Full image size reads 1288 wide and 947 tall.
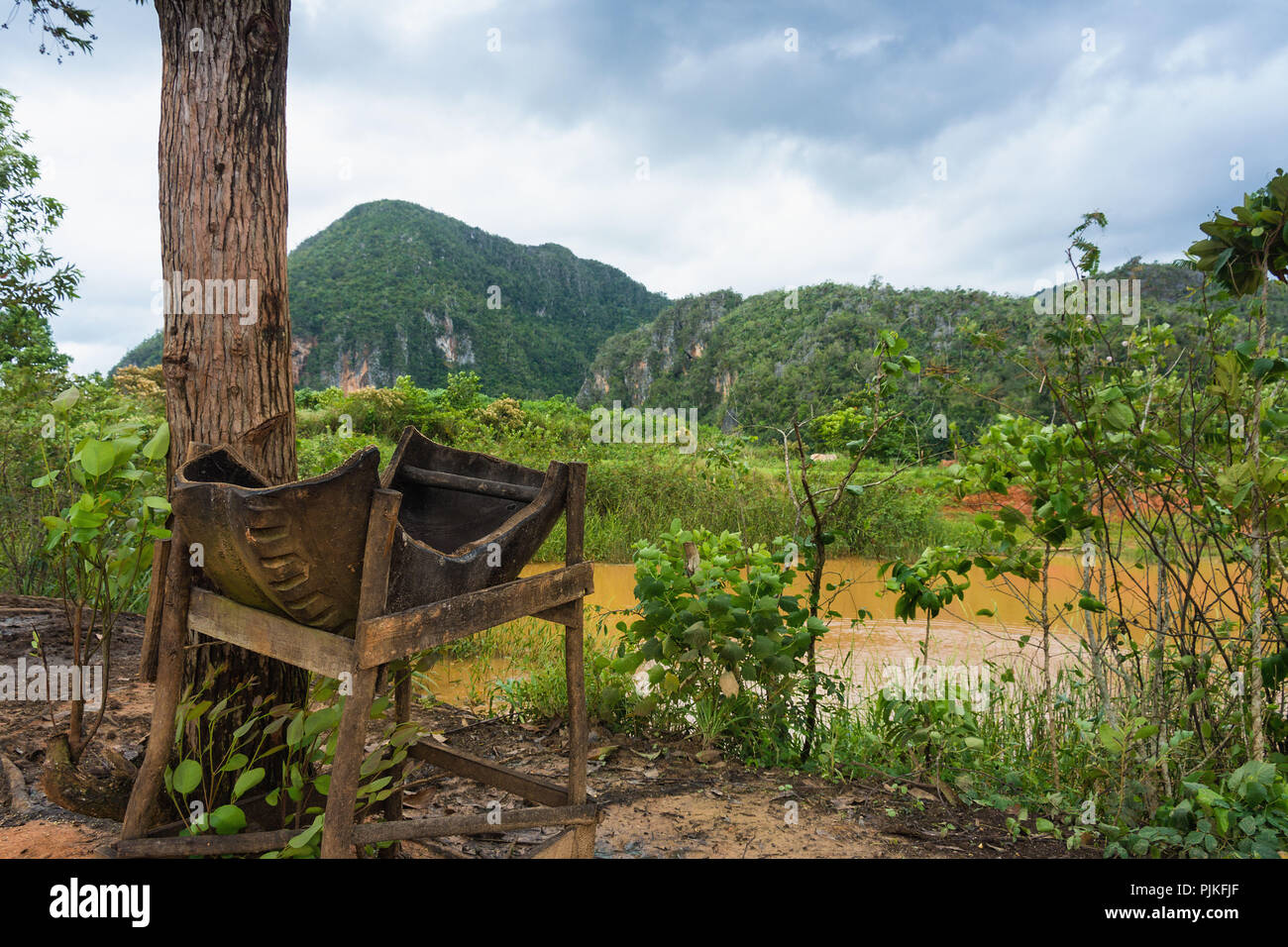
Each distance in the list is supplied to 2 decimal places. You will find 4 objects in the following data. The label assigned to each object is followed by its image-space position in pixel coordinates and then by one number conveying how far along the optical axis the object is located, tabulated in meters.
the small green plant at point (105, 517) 1.94
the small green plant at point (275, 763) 1.66
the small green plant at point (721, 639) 2.92
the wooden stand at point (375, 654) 1.43
